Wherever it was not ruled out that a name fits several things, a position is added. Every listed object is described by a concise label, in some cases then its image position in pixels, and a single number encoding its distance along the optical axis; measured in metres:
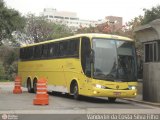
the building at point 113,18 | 111.69
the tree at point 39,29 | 71.61
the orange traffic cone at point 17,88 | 30.75
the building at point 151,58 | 23.88
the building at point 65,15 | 147.74
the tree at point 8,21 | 32.81
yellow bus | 22.72
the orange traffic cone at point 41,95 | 20.56
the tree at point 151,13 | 37.44
